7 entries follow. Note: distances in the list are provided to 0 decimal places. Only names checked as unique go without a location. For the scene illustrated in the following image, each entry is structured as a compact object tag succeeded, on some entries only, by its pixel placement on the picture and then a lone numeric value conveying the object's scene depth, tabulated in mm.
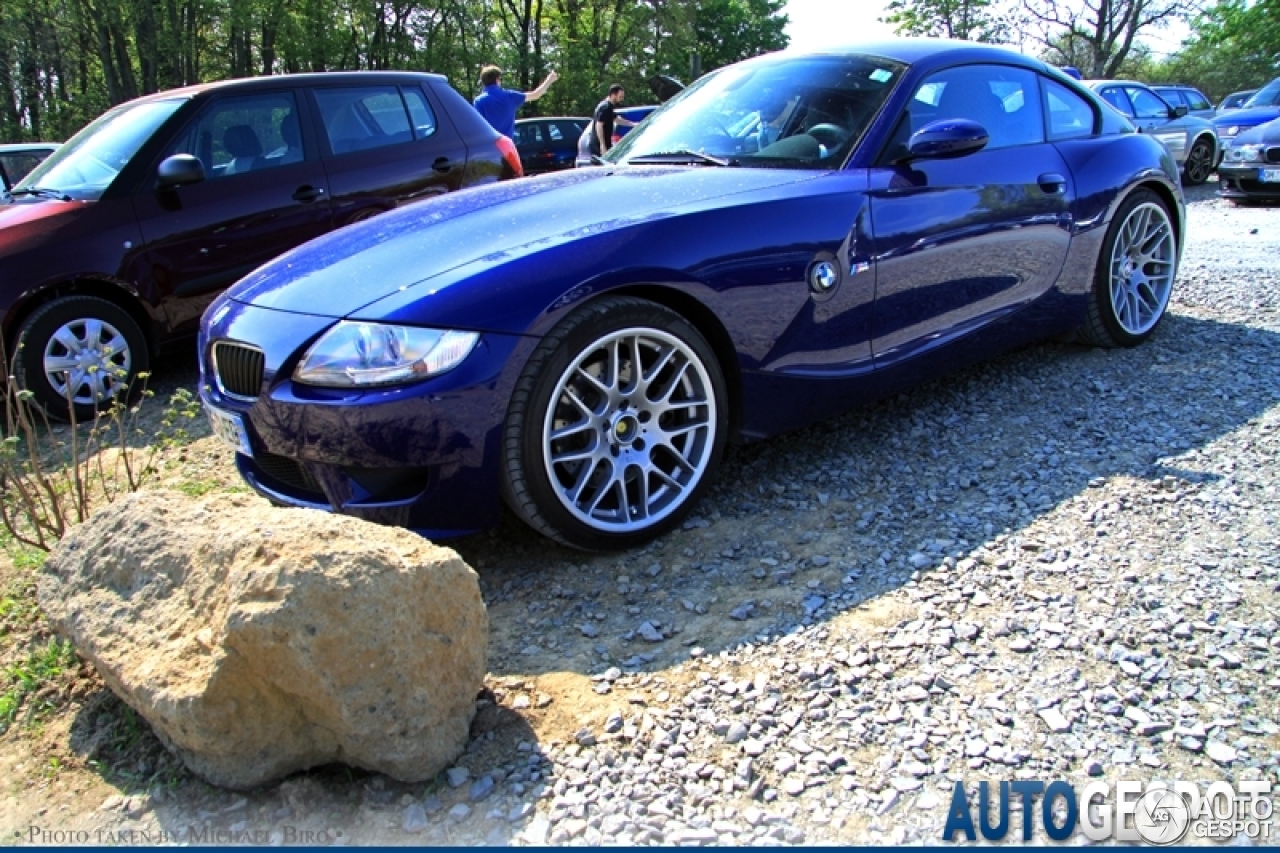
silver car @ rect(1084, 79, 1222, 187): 13391
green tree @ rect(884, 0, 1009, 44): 38469
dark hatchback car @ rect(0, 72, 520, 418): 4992
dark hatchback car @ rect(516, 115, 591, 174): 17156
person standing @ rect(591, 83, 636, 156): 11008
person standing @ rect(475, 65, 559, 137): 10047
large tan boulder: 2039
